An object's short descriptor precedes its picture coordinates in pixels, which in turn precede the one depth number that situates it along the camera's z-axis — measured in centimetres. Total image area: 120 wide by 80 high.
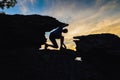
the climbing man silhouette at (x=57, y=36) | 1004
